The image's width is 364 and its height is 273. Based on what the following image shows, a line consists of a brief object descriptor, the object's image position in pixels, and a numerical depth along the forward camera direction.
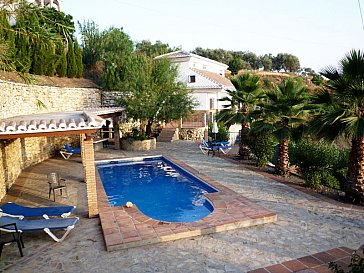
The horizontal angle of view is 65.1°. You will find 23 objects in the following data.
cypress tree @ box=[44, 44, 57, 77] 18.97
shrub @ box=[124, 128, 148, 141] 20.23
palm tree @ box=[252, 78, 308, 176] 11.88
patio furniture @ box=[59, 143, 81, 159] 16.69
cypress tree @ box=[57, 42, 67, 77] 20.98
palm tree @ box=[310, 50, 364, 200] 8.17
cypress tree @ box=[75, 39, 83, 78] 23.30
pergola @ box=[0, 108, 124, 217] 7.30
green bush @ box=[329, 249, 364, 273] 3.33
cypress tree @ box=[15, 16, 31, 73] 14.95
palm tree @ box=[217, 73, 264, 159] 15.20
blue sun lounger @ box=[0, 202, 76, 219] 7.64
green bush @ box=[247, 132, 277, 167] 14.12
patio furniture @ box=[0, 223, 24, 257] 6.04
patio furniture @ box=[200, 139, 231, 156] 17.97
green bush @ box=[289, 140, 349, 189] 10.94
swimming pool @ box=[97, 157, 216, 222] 9.55
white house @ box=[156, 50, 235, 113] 30.66
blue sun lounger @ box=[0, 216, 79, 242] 6.63
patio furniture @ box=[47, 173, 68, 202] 9.63
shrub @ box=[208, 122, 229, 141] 21.28
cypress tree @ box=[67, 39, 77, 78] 22.15
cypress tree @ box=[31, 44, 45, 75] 17.96
